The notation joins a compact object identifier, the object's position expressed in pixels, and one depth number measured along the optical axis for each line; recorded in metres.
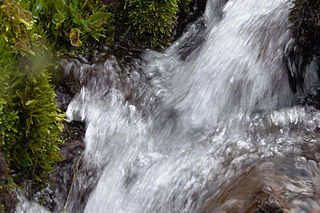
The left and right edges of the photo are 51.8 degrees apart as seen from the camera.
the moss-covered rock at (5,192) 1.99
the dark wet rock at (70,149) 2.81
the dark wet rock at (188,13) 4.61
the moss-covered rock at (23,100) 2.25
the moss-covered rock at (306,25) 3.50
